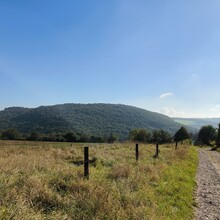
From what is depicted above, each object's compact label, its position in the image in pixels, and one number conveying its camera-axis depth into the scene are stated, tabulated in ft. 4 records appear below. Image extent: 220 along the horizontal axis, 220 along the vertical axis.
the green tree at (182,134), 347.56
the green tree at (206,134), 363.35
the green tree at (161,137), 355.93
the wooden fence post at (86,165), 29.91
